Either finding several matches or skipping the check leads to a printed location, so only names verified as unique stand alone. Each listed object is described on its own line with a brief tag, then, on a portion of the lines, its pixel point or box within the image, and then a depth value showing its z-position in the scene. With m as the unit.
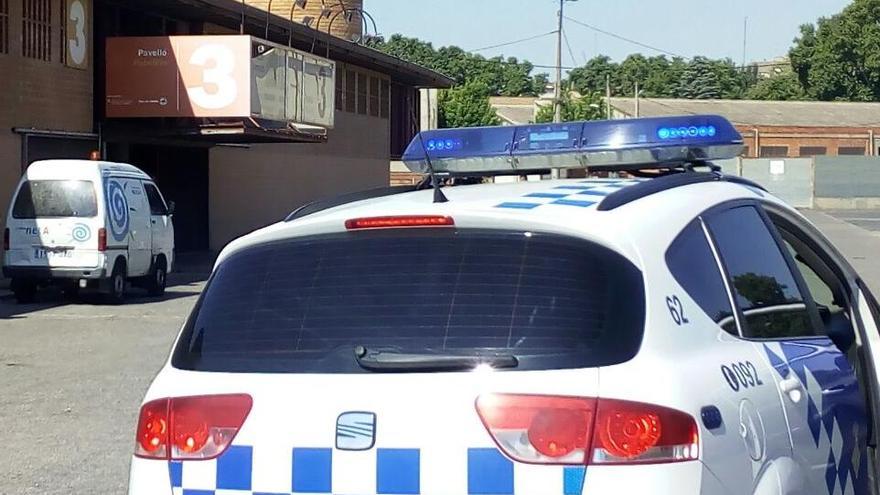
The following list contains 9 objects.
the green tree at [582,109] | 70.39
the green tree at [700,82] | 119.38
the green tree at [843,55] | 88.94
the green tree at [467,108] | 67.50
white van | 18.86
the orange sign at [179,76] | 26.05
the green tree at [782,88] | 98.12
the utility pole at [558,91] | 56.83
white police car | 3.38
